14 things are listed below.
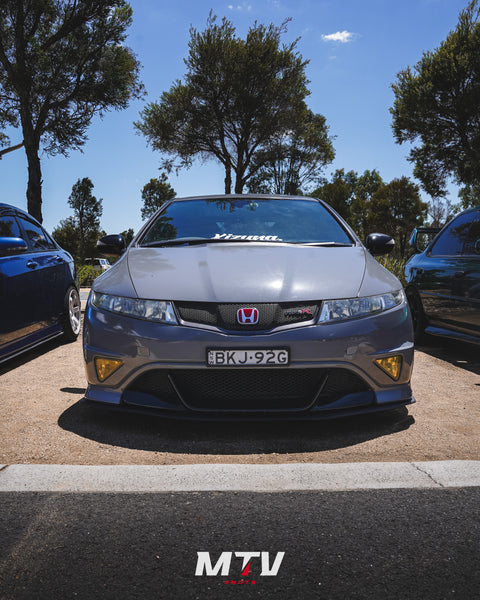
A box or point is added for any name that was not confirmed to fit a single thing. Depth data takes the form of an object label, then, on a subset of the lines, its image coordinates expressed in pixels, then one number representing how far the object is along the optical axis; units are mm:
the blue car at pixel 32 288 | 4590
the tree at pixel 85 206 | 49688
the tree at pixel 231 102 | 20812
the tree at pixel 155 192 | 55344
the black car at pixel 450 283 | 5172
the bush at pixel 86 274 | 23188
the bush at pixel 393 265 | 13579
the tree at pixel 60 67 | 12672
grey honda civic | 2967
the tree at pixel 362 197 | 54250
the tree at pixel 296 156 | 24297
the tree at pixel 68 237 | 56656
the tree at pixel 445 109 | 21594
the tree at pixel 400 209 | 49094
